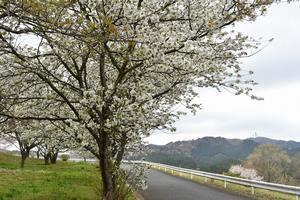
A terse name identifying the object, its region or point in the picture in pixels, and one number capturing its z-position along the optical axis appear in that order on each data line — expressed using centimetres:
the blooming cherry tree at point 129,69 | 1038
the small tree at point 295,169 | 9708
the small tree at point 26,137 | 1662
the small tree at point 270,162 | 8674
